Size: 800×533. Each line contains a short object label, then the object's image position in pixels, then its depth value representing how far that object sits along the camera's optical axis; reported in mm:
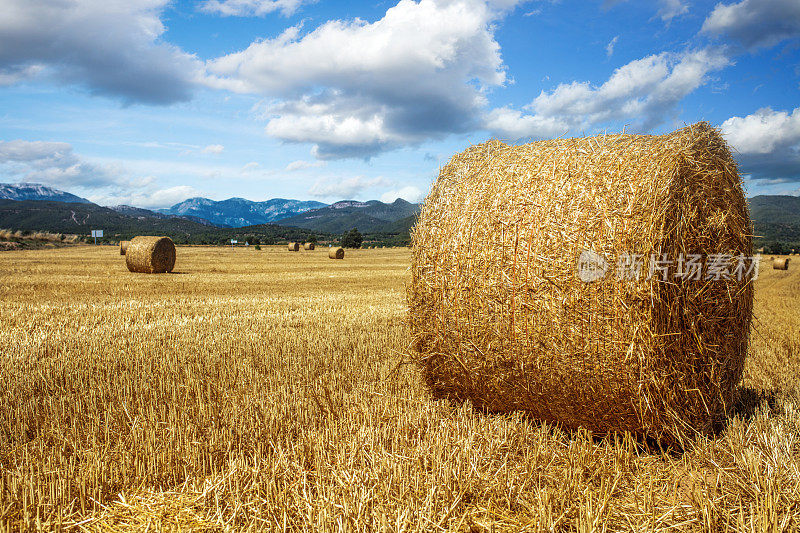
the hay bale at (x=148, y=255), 19609
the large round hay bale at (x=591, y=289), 3867
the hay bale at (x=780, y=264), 28953
